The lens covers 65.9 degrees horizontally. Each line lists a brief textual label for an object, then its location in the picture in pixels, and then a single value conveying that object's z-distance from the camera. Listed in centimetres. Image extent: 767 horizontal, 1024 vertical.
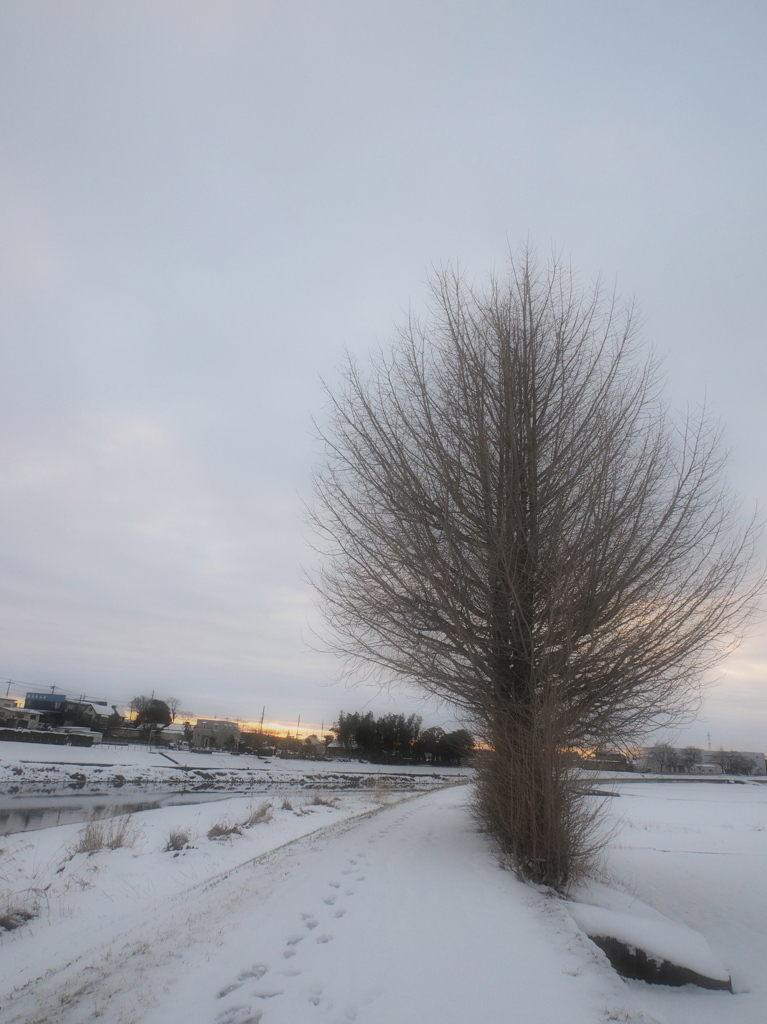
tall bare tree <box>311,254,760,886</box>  674
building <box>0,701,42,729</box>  5132
